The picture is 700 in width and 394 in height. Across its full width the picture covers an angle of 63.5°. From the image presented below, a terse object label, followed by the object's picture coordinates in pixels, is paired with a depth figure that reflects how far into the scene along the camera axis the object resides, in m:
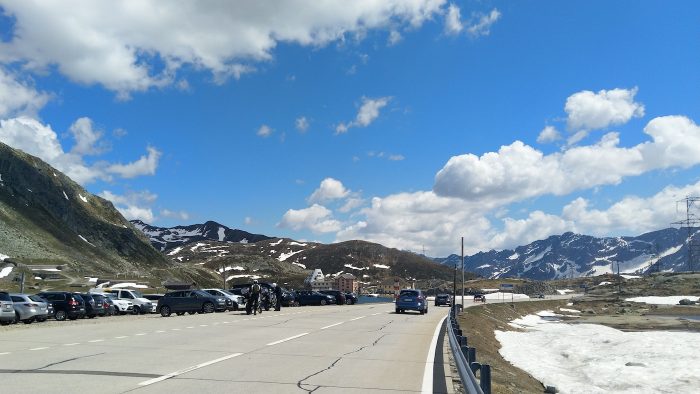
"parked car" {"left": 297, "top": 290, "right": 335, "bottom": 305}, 57.53
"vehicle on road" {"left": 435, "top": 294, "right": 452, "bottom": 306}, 70.64
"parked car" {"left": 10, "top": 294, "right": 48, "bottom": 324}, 26.78
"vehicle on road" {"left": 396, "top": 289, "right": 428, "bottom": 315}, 42.31
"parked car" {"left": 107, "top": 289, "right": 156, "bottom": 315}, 41.53
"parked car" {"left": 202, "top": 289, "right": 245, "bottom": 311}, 41.41
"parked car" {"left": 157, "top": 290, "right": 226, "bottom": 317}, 36.78
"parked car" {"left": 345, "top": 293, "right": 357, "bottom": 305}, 65.62
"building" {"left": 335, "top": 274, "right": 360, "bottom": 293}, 182.12
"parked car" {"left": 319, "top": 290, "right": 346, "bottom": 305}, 62.62
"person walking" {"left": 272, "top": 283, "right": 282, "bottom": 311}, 41.87
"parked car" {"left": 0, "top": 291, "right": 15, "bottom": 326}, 24.98
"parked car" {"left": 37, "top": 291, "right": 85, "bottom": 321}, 32.22
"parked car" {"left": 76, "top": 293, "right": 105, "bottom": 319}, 34.16
